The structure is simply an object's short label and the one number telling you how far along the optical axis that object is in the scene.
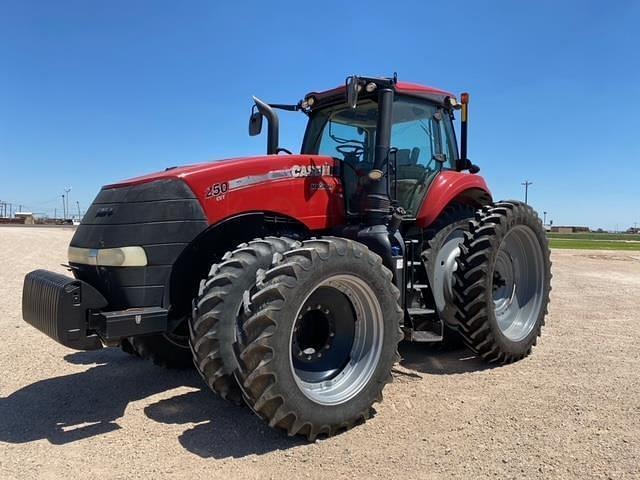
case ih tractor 3.46
